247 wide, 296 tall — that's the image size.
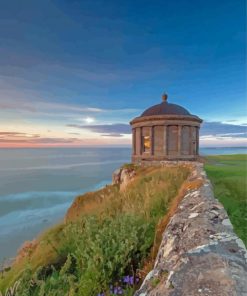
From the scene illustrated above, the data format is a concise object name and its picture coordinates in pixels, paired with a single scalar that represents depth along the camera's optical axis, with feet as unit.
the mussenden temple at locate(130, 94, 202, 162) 63.31
